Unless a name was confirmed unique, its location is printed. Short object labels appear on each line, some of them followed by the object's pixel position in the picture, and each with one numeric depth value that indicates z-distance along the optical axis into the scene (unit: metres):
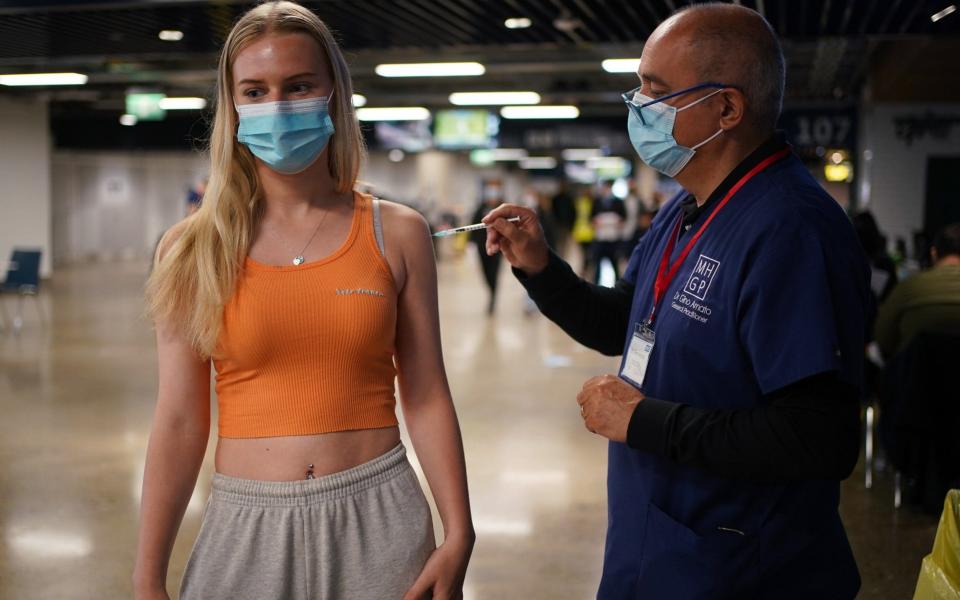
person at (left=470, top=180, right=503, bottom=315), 12.88
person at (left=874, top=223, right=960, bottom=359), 4.62
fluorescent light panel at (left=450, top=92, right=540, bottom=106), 14.81
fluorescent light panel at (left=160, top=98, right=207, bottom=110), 16.25
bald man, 1.39
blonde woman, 1.46
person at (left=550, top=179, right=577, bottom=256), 18.00
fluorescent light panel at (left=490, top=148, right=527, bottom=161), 29.23
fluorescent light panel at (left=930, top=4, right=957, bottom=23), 6.29
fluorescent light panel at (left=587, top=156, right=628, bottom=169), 33.73
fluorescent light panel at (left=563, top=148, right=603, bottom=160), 27.25
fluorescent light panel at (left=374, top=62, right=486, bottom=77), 11.72
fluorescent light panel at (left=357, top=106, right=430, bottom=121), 17.22
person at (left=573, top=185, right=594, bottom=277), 18.61
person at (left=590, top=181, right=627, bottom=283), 14.27
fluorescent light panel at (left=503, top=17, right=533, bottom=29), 8.11
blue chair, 10.73
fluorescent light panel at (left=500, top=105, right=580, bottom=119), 17.06
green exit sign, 14.78
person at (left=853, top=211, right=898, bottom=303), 6.25
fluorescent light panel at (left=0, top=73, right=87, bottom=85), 13.09
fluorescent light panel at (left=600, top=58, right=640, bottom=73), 10.96
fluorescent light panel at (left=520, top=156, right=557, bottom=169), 33.34
